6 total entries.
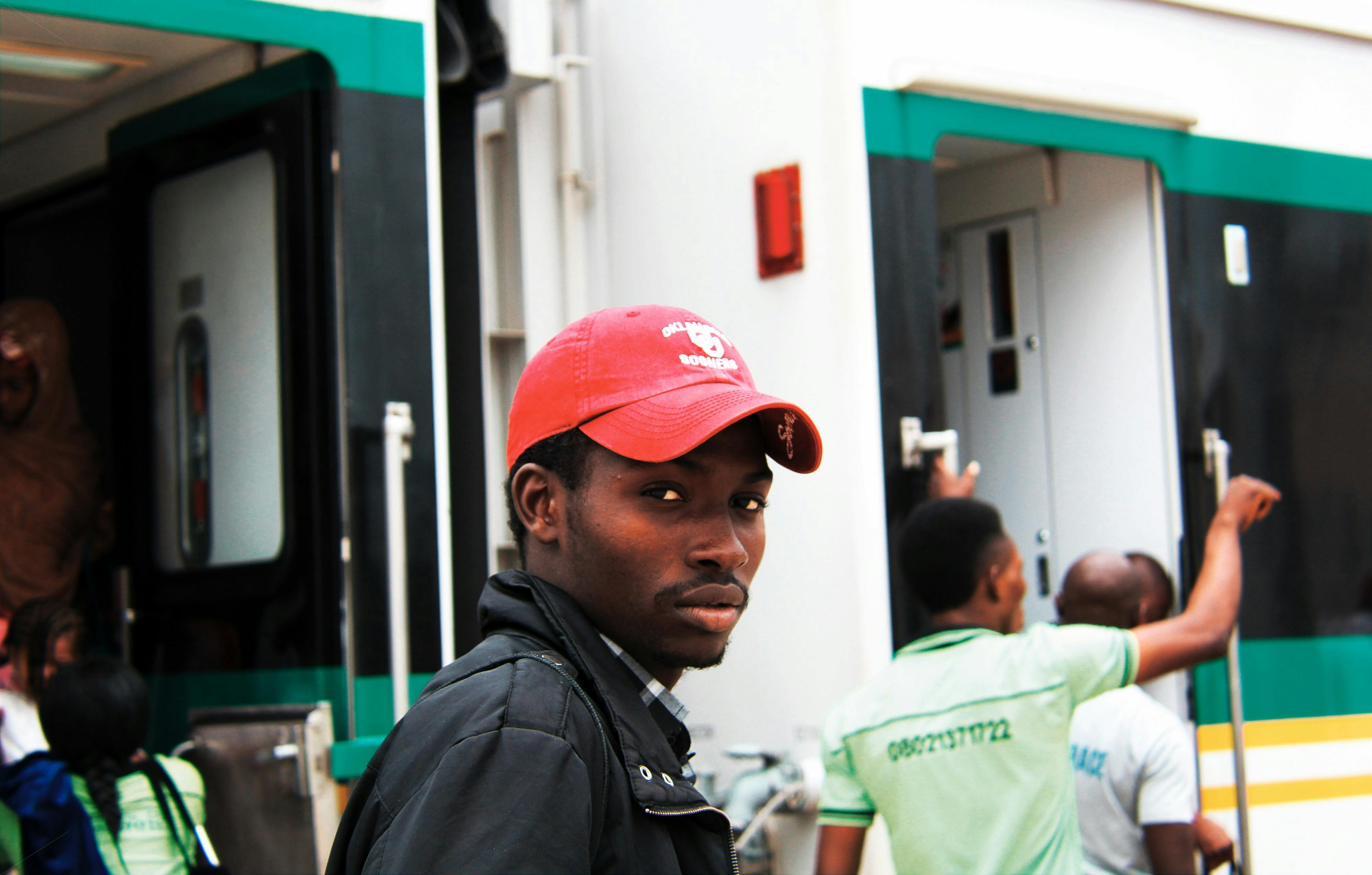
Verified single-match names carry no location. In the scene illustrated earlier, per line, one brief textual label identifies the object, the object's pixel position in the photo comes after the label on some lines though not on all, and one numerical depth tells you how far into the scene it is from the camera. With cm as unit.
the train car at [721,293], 253
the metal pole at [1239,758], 295
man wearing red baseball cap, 110
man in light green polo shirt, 231
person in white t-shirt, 272
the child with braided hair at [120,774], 261
